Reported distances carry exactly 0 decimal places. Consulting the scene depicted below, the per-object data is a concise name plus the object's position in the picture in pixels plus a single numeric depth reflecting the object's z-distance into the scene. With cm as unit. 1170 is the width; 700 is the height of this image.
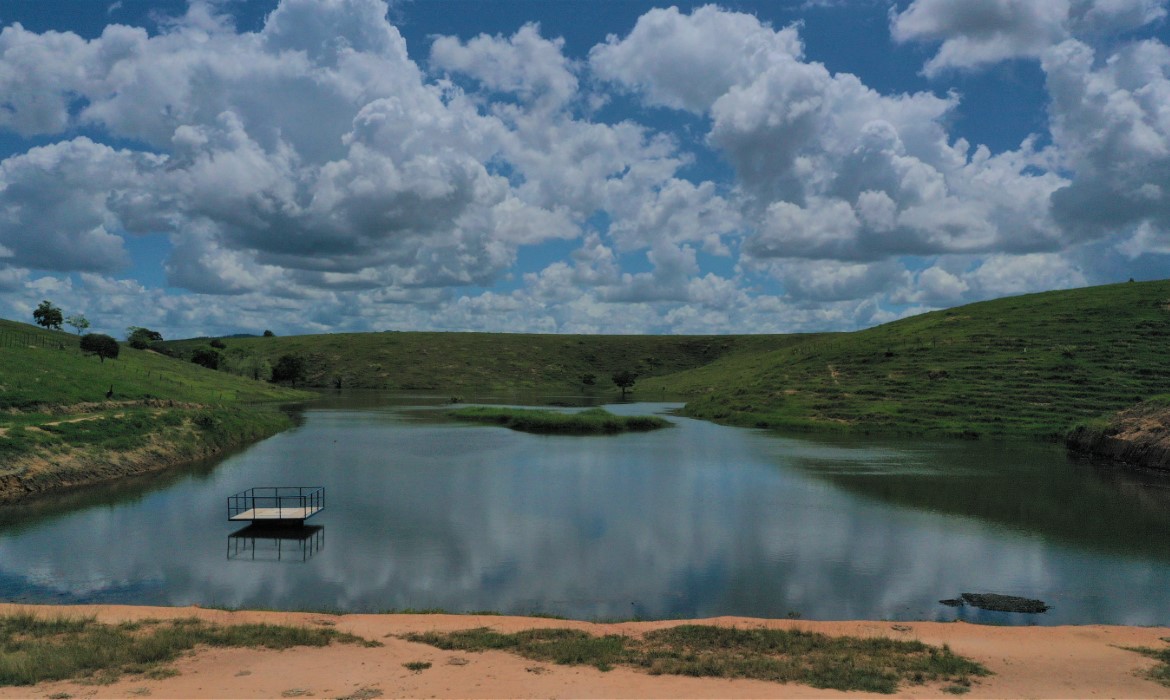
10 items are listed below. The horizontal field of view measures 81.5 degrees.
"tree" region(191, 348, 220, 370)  14838
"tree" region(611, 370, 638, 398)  16562
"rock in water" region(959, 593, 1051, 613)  2478
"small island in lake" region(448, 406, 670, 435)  8550
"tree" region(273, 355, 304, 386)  16850
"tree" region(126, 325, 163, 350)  13612
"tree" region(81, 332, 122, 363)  10419
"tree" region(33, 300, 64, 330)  14000
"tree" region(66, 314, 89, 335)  13026
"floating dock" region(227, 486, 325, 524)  3581
